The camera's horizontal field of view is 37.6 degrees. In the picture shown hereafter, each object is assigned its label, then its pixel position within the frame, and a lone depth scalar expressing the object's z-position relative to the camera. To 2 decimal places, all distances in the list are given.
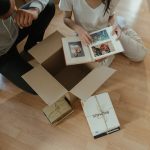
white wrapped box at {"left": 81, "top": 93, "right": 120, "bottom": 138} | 1.20
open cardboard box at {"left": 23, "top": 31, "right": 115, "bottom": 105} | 0.99
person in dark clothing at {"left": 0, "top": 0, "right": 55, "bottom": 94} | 1.06
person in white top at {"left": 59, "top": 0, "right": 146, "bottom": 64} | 1.11
